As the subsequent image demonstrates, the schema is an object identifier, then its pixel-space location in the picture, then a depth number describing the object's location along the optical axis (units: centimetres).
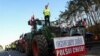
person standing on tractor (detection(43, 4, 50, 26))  635
